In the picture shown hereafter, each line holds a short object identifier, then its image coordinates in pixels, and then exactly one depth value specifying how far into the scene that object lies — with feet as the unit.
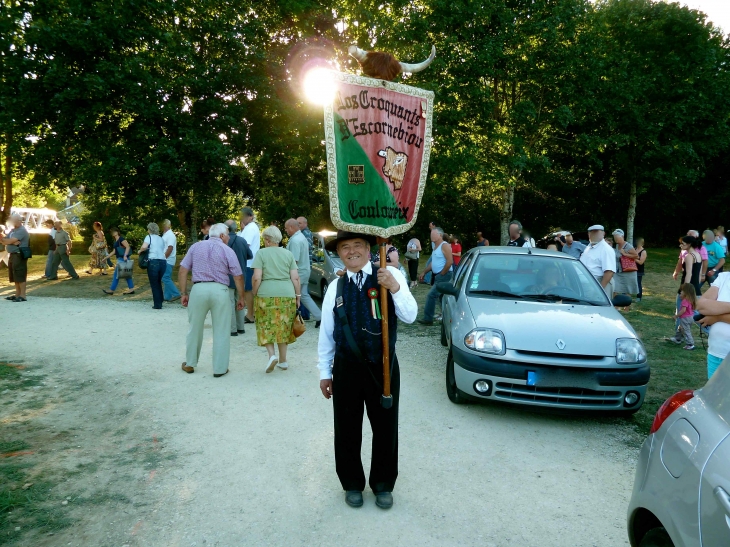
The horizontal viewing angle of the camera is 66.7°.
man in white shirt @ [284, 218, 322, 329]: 31.14
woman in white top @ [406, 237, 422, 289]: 57.16
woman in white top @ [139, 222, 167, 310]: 39.60
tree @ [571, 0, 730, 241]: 82.84
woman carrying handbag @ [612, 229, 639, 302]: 41.65
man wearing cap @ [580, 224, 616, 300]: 29.19
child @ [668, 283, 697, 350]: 27.81
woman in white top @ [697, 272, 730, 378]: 12.79
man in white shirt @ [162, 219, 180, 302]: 42.70
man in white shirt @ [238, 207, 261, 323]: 33.19
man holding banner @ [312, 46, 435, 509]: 11.74
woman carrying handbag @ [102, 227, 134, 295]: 45.65
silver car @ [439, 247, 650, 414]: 16.57
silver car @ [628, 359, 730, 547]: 6.14
